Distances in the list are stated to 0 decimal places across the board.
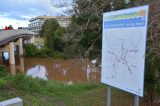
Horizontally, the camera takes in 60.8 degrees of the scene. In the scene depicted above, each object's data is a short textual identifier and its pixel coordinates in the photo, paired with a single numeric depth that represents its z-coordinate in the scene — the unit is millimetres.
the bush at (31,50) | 17369
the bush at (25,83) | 3847
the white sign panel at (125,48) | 1884
